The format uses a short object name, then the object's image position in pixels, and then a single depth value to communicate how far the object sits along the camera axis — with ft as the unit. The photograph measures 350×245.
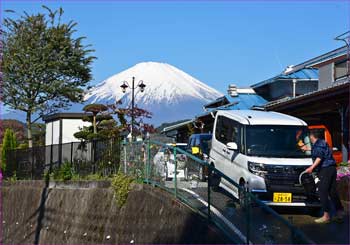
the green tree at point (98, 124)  86.82
